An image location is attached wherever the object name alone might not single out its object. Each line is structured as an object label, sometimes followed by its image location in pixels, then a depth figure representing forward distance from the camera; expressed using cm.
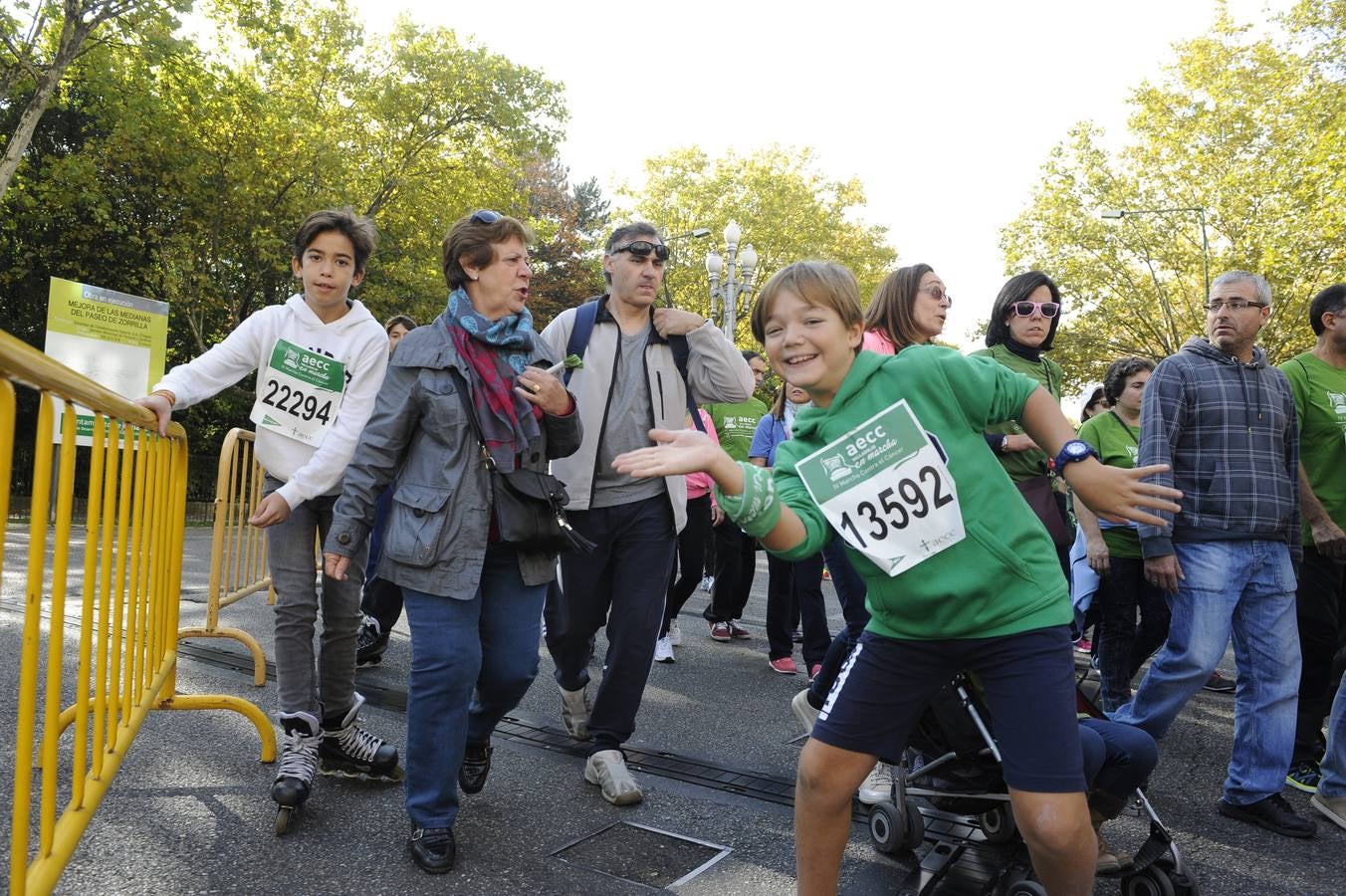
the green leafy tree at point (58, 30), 1506
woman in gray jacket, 309
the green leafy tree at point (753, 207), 3584
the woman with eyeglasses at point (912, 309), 427
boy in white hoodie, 361
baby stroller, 282
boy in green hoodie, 233
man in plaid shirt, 380
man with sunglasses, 396
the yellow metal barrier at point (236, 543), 521
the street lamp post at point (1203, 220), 2531
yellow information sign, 1141
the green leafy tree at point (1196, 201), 2148
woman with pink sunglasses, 427
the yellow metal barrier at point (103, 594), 177
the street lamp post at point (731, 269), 2334
